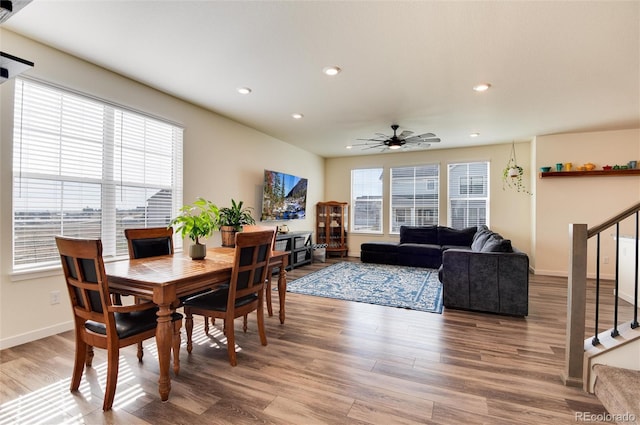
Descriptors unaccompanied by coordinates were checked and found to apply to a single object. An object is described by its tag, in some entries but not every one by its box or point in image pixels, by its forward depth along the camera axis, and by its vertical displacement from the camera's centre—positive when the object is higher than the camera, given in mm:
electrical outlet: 2826 -860
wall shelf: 5086 +761
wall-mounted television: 5609 +315
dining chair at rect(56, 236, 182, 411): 1712 -641
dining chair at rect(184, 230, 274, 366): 2254 -682
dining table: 1836 -476
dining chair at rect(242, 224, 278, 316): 3245 -936
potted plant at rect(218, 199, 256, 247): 4453 -164
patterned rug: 3877 -1144
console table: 5680 -706
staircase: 1887 -869
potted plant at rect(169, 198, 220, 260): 2471 -154
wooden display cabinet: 7535 -355
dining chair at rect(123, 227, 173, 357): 2672 -310
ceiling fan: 4660 +1212
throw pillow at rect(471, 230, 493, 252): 4174 -383
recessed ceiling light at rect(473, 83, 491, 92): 3439 +1515
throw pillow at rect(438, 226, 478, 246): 6289 -473
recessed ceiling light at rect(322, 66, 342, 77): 3050 +1504
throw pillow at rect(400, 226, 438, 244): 6594 -478
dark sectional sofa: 3332 -753
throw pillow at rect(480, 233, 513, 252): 3484 -376
